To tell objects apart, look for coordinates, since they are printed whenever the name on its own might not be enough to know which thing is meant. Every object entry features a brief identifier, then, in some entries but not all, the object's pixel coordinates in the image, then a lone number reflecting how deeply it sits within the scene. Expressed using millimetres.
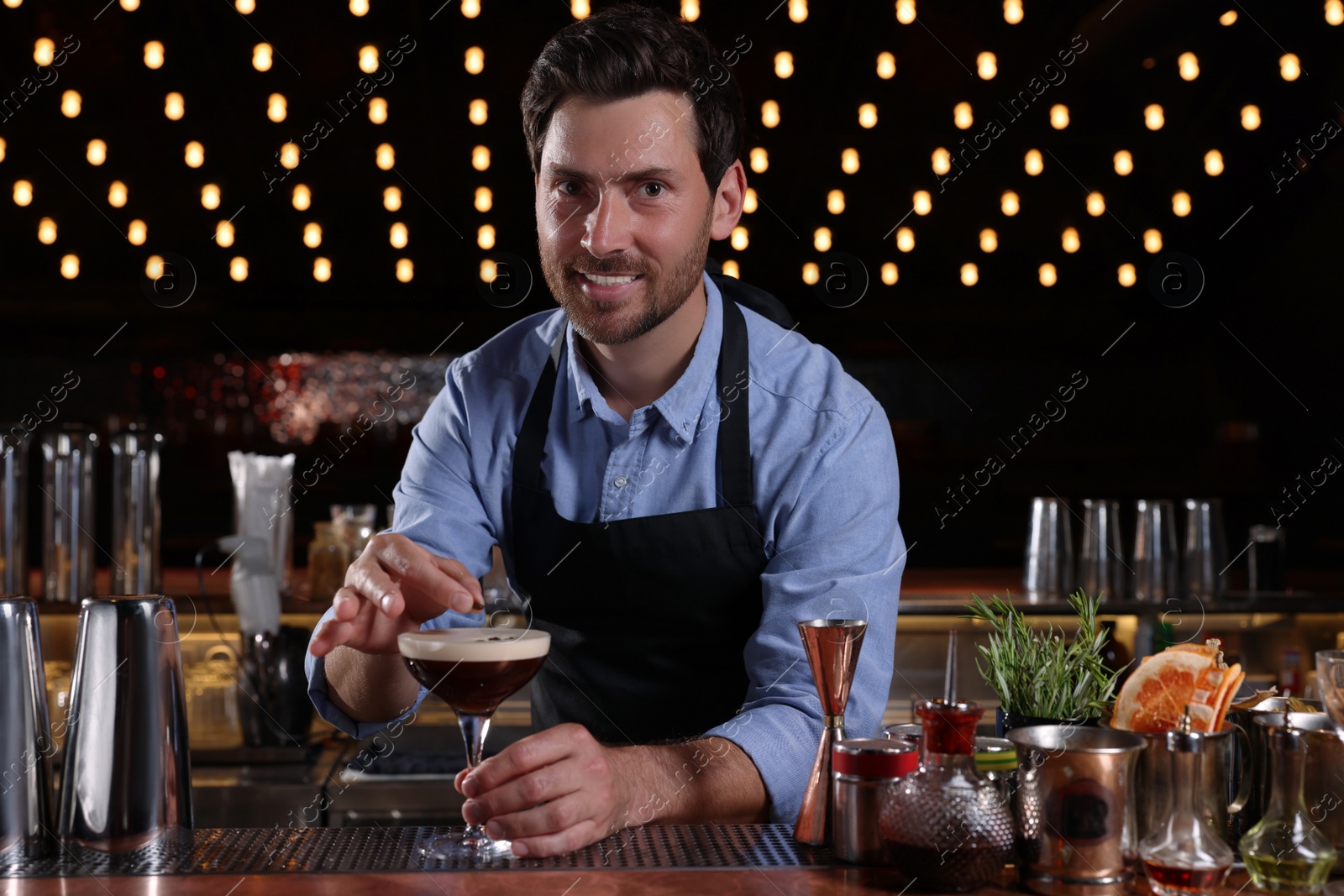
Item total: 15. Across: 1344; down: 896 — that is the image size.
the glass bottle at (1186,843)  1125
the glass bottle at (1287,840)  1164
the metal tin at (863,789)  1231
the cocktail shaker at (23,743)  1234
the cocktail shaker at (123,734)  1254
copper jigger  1306
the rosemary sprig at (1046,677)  1295
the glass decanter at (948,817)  1152
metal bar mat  1236
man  1777
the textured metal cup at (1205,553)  3473
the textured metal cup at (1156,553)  3434
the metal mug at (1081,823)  1154
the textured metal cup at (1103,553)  3475
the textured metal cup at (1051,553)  3494
